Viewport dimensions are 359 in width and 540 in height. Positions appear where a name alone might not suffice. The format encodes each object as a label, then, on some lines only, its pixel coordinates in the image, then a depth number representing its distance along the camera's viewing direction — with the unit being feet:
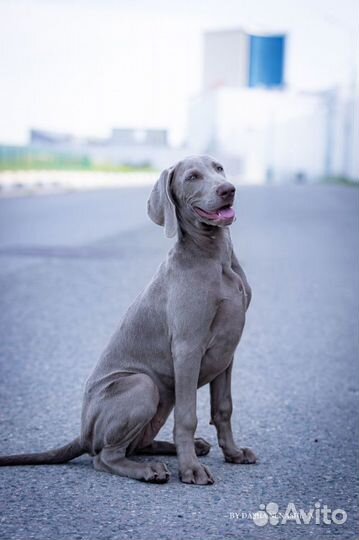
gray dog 12.74
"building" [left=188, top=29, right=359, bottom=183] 239.30
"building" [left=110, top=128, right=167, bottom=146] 330.34
